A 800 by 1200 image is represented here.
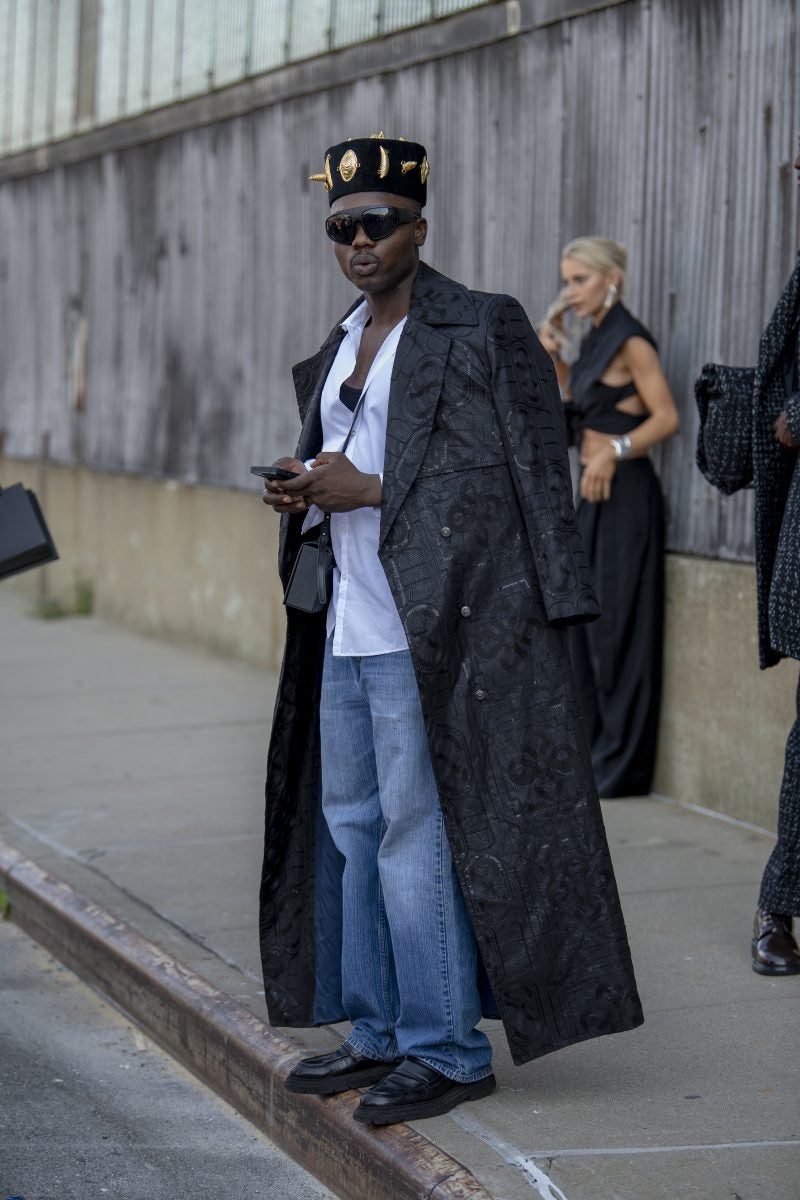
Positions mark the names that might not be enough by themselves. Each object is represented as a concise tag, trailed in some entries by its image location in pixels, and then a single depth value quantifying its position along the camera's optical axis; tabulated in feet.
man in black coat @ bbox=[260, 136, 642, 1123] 24.22
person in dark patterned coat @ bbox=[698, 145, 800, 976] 30.14
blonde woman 44.11
